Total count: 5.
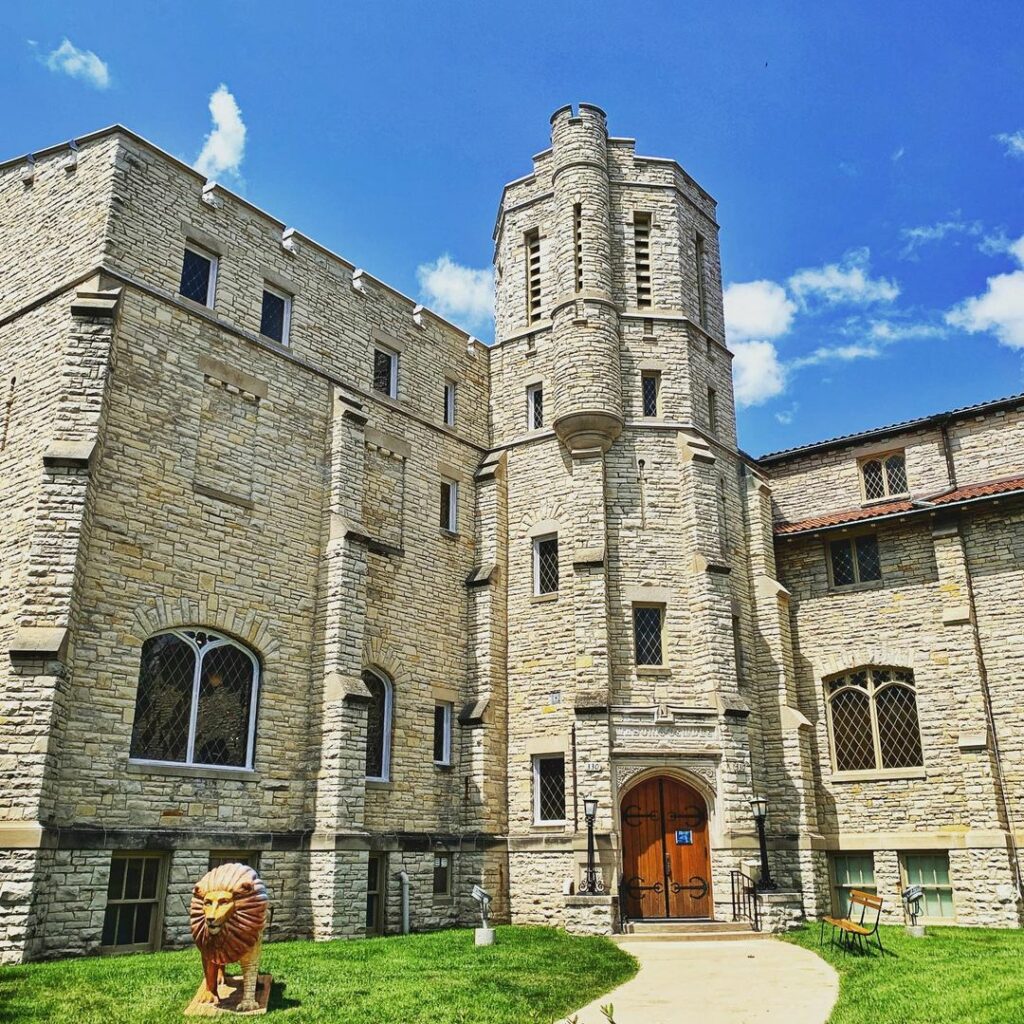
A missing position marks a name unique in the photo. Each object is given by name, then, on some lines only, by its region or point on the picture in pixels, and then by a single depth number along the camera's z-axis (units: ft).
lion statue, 32.50
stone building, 51.01
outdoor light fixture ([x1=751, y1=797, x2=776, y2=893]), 61.26
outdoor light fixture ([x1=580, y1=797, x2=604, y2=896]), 59.77
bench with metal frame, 48.27
